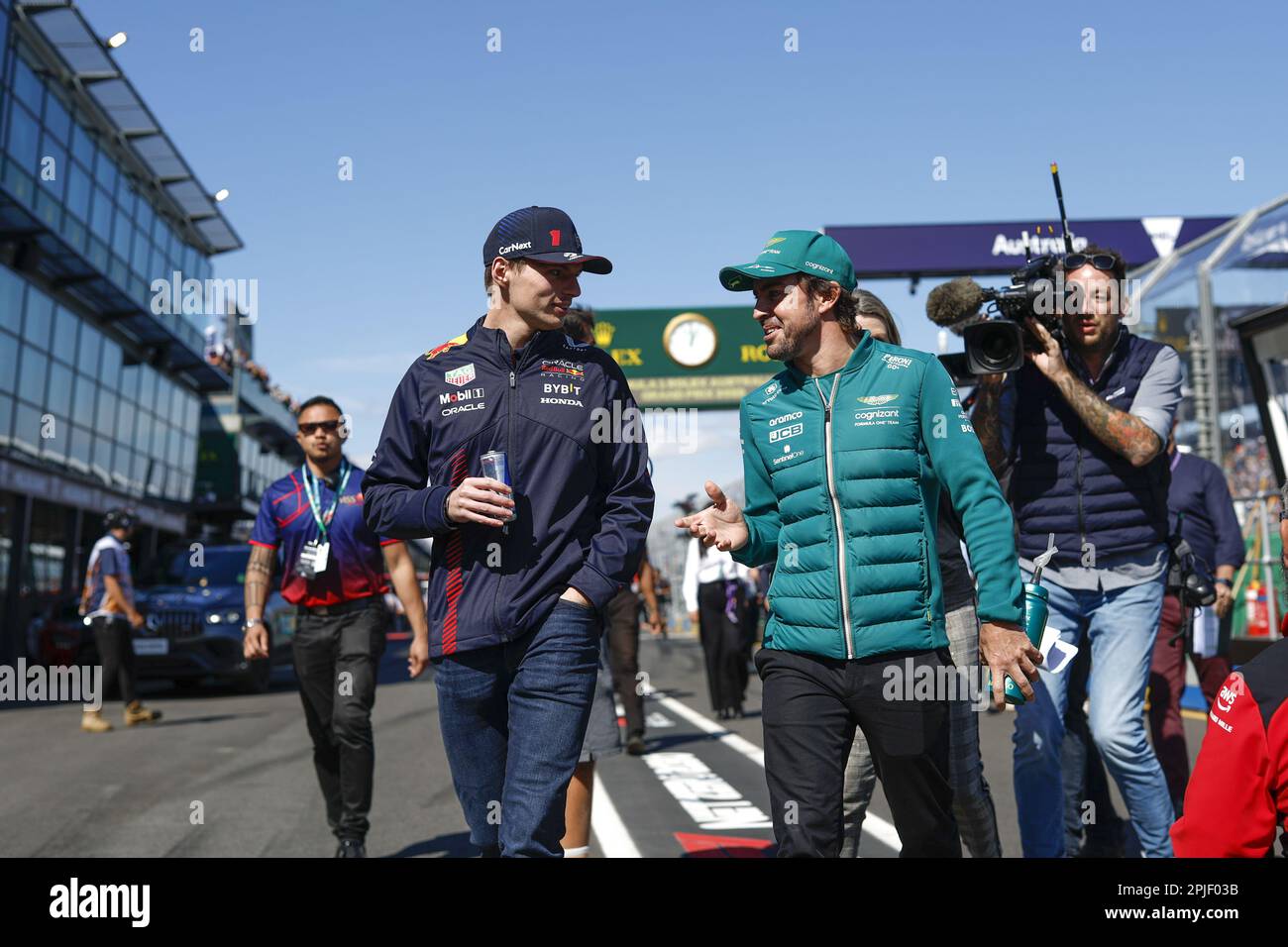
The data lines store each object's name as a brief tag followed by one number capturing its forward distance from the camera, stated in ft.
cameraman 14.98
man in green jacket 11.14
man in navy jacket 11.40
